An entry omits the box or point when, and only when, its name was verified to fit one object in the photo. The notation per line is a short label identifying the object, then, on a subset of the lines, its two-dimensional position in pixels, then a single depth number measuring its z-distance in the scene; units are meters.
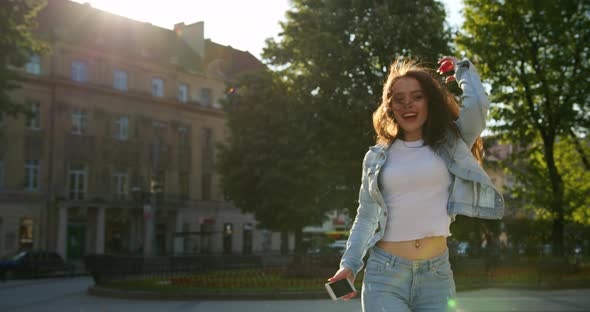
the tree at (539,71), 26.97
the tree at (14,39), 21.64
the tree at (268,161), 36.91
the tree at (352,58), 28.66
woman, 3.68
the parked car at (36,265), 33.16
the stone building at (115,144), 45.53
